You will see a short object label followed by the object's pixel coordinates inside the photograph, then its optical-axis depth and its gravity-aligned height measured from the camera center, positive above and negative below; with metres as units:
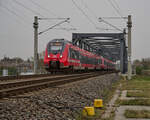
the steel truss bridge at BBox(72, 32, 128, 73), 58.81 +7.12
